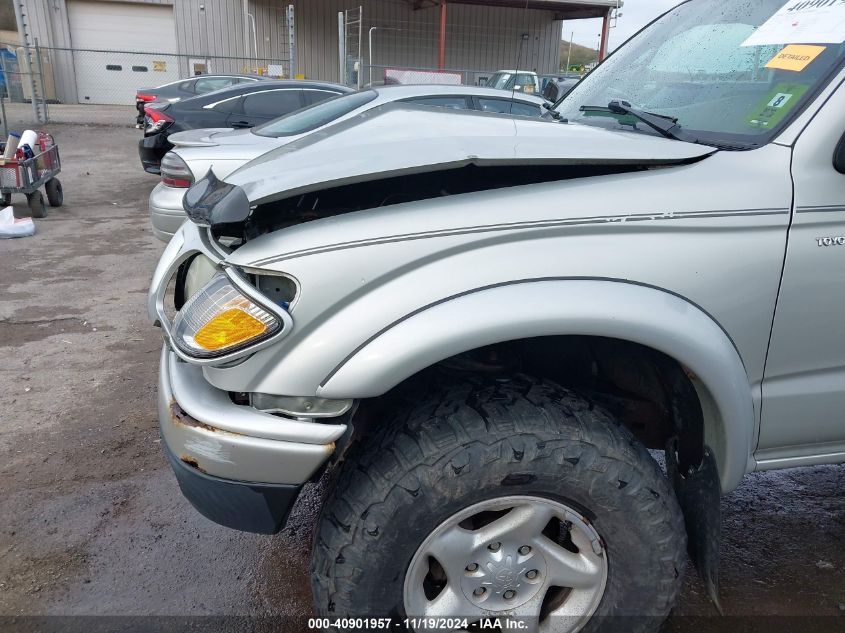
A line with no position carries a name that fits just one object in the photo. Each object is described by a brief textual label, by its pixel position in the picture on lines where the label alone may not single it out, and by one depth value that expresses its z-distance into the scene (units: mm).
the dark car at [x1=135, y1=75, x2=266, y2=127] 14682
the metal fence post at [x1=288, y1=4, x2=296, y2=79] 15583
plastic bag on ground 7291
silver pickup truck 1582
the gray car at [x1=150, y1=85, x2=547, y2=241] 5102
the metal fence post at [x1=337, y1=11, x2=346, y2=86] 14427
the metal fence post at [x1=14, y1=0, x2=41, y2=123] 15906
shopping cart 7641
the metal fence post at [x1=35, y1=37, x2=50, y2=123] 16528
